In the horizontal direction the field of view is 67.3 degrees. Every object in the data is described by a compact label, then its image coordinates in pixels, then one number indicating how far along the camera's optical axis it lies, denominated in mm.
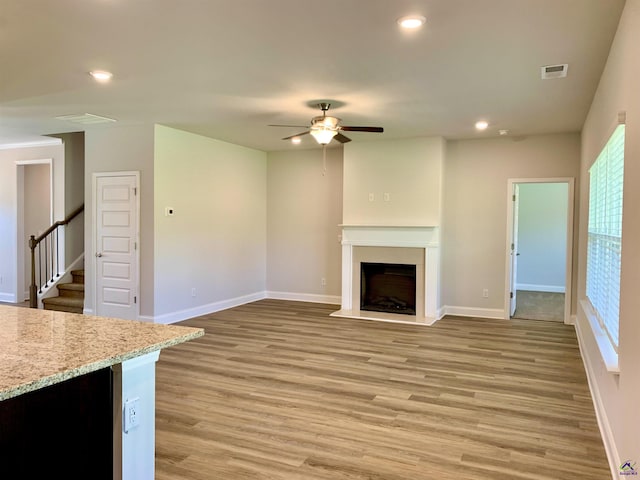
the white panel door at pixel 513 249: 7152
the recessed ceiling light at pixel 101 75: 4055
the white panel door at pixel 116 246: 6461
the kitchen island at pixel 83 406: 1593
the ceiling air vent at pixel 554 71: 3812
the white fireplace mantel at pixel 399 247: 7016
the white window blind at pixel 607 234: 2945
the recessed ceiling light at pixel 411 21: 2918
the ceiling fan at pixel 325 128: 5020
